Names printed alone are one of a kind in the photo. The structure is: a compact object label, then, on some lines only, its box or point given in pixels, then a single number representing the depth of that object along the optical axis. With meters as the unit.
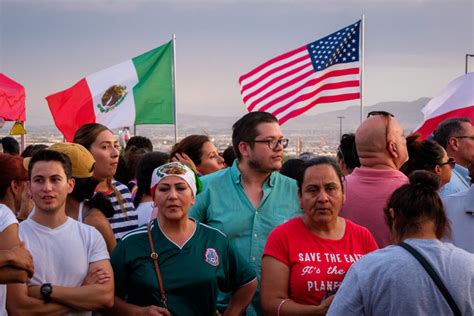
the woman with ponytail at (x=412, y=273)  3.18
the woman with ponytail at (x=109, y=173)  5.40
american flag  11.43
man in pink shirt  4.87
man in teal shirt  4.93
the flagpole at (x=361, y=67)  11.09
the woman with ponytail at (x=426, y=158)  6.15
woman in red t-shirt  4.09
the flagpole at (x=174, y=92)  12.11
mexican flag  11.84
